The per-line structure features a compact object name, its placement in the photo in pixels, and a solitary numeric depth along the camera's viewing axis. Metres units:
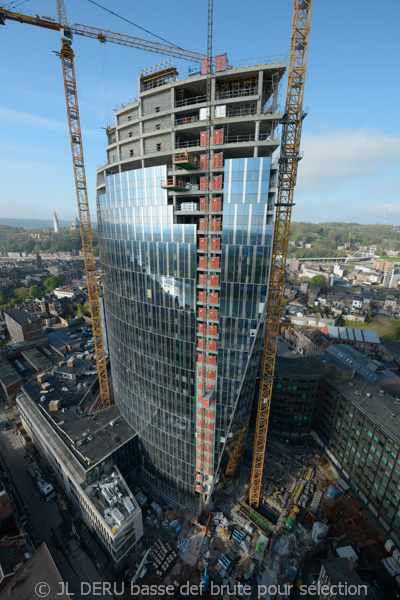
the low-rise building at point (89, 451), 51.47
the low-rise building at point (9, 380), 97.81
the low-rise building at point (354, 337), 133.62
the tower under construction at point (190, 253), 42.59
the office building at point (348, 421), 60.25
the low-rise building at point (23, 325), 127.94
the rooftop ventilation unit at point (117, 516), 49.21
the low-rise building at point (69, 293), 195.14
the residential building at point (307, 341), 124.34
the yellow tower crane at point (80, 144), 64.62
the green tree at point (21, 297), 191.89
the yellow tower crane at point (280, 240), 42.75
